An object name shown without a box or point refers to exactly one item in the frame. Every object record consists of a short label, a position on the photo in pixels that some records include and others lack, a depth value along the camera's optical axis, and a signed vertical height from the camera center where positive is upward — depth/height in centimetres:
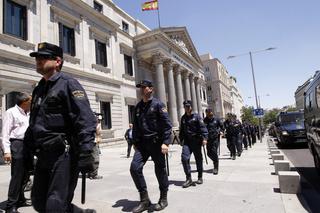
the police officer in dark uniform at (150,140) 412 -12
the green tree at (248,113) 7050 +340
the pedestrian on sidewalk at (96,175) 700 -104
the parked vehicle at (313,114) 544 +15
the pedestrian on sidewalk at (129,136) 1304 -9
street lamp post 3004 +533
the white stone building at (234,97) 9288 +1146
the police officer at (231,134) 1073 -30
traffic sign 2408 +113
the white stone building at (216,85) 6650 +1118
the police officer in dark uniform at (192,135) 604 -13
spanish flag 2739 +1339
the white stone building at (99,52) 1391 +663
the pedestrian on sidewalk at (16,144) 404 -2
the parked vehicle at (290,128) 1475 -32
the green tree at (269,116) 10419 +287
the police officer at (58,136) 237 +2
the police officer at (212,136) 733 -25
